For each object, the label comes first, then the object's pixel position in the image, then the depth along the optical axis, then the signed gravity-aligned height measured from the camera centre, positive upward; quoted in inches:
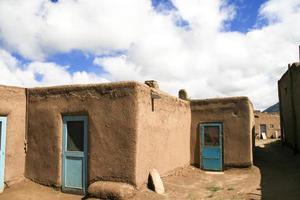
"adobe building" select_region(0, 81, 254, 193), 312.5 -4.4
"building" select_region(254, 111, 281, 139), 1108.1 +10.4
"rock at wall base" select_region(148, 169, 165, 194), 326.3 -56.7
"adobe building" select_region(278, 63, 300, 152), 585.3 +46.6
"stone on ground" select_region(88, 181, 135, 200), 289.7 -56.5
